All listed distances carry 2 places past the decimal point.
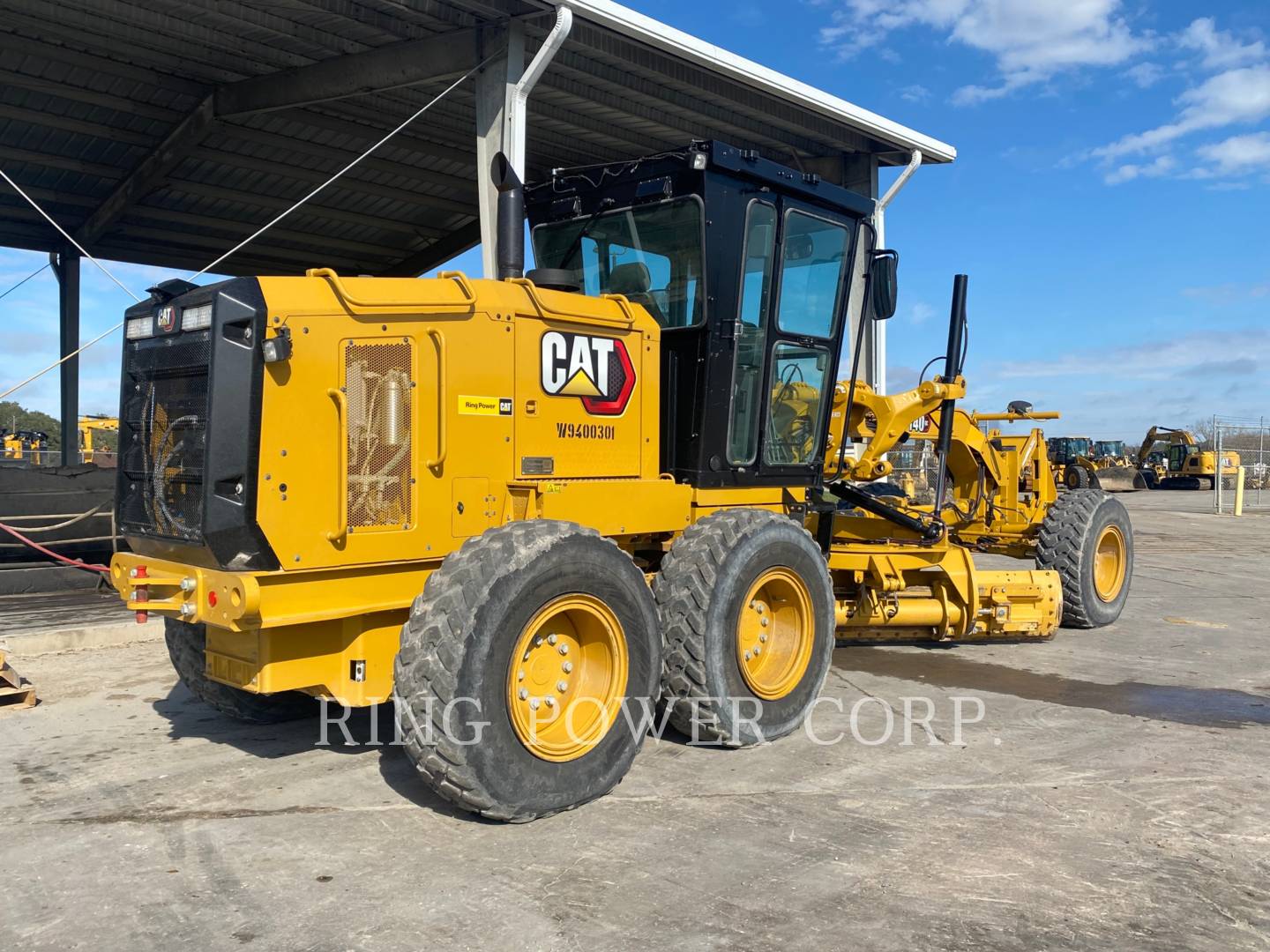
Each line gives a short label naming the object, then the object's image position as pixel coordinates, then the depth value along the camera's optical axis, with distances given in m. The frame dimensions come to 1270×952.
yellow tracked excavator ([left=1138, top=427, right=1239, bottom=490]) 41.06
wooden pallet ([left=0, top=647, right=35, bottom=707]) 6.19
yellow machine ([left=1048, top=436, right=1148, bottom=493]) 31.92
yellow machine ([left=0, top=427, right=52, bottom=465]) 24.21
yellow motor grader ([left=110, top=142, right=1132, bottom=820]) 4.04
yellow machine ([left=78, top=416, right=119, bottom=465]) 28.23
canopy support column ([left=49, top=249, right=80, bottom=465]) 18.78
